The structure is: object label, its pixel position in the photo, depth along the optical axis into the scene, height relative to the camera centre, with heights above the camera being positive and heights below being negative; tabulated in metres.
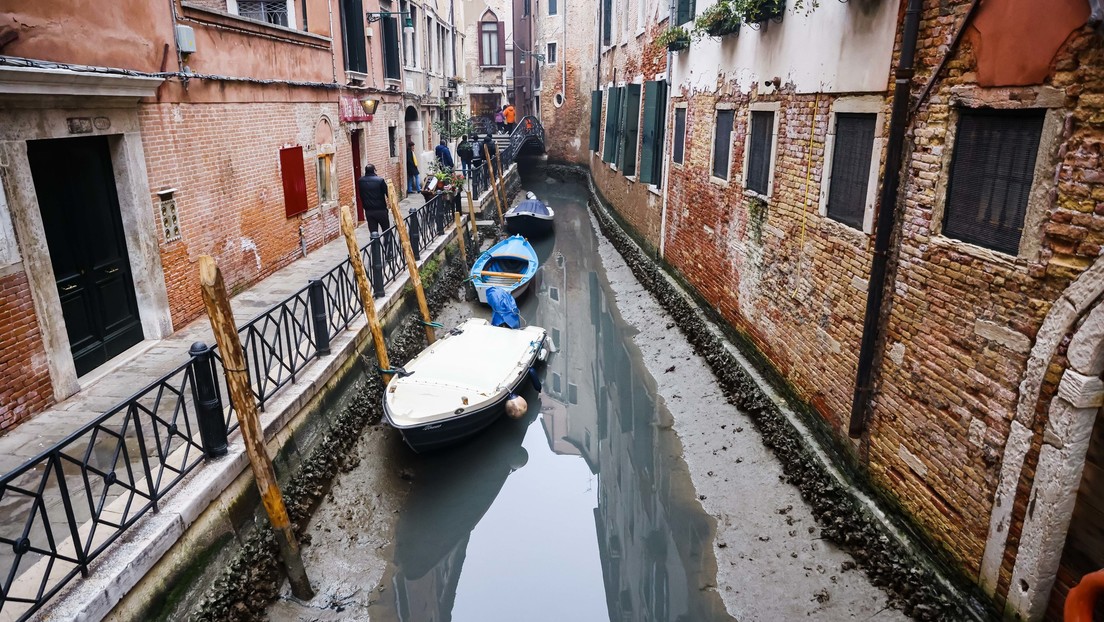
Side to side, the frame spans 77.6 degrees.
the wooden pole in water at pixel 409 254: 8.74 -1.76
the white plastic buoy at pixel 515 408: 7.05 -2.91
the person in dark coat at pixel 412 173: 17.27 -1.47
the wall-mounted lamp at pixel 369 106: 13.16 +0.13
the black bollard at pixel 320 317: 6.30 -1.84
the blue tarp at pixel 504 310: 9.62 -2.68
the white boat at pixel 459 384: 6.35 -2.64
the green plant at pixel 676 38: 9.98 +1.06
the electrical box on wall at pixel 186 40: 6.90 +0.71
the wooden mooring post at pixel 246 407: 4.15 -1.80
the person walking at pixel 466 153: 19.00 -1.07
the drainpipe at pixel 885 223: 4.31 -0.72
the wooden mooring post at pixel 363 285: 6.95 -1.70
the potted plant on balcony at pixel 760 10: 6.44 +0.95
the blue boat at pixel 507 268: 11.39 -2.60
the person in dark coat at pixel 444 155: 18.93 -1.13
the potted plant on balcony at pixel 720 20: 7.70 +1.03
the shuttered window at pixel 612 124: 15.94 -0.26
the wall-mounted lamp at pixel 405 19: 13.41 +1.94
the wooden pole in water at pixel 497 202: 17.98 -2.23
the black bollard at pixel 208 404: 4.35 -1.82
